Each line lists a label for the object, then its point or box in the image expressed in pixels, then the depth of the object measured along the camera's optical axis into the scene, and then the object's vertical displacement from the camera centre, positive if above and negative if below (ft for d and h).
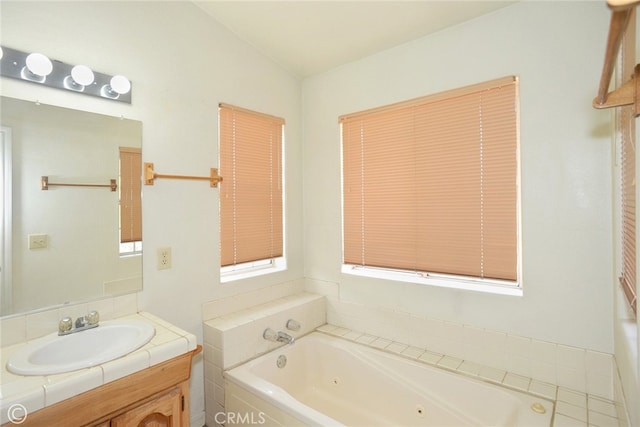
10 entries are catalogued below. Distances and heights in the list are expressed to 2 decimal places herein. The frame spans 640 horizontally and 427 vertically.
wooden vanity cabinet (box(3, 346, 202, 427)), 3.67 -2.41
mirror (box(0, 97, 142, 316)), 4.64 +0.16
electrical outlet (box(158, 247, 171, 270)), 6.21 -0.84
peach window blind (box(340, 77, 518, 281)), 6.14 +0.62
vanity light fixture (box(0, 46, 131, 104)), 4.63 +2.25
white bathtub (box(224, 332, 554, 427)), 5.34 -3.50
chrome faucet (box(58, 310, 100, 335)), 4.90 -1.68
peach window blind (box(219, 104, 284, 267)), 7.46 +0.71
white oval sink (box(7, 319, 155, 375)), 3.93 -1.86
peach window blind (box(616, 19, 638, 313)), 3.55 +0.34
